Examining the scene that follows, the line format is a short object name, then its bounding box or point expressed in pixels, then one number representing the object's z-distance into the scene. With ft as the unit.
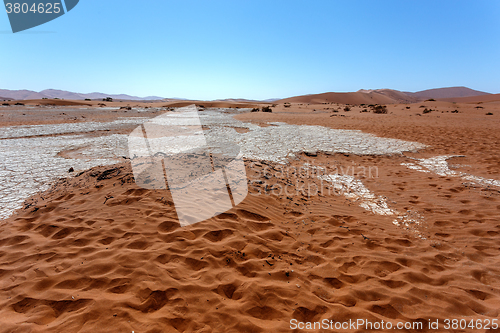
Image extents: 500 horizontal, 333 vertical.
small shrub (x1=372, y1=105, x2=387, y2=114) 78.49
